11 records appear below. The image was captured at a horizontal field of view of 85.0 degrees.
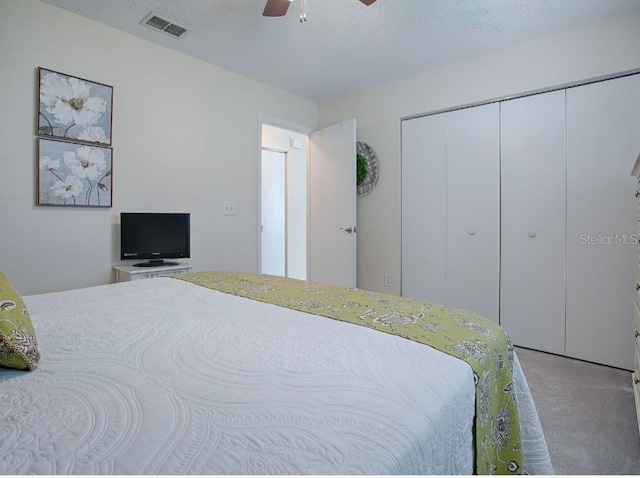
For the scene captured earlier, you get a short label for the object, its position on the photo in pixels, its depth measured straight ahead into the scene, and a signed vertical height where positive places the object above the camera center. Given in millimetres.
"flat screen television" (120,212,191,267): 2645 +2
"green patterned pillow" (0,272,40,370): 751 -230
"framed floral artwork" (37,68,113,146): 2334 +906
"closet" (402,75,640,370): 2469 +197
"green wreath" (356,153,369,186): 3844 +759
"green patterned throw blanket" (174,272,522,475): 890 -287
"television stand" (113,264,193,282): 2502 -254
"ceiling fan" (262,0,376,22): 1946 +1319
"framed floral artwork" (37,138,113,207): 2342 +444
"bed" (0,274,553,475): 521 -309
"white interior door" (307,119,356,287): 3738 +378
